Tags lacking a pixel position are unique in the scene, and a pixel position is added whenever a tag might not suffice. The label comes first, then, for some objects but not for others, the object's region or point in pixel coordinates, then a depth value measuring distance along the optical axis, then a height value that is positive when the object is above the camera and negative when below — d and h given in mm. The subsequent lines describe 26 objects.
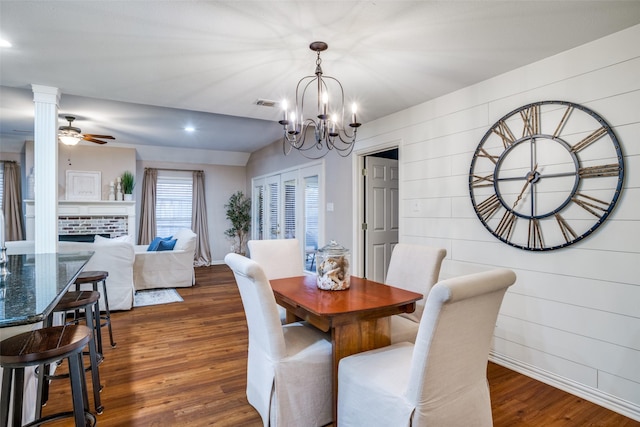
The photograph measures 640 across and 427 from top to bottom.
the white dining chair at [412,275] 2337 -453
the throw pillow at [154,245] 5700 -471
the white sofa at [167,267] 5367 -791
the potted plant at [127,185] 6641 +617
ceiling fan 4754 +1156
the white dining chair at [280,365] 1786 -814
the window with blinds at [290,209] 6138 +121
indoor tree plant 7992 -65
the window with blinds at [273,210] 6782 +117
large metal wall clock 2256 +277
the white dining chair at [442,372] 1334 -699
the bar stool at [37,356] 1314 -531
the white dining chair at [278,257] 2832 -343
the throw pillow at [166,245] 5664 -463
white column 3061 +437
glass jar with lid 2229 -334
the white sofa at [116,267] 4105 -591
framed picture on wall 6352 +595
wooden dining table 1835 -519
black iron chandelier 2318 +1126
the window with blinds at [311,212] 5410 +58
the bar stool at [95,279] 2854 -519
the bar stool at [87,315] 2146 -651
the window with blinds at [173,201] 7484 +344
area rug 4688 -1141
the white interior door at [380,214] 4484 +13
